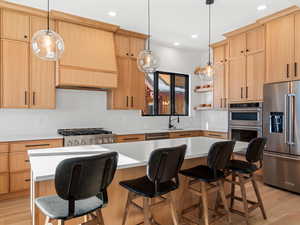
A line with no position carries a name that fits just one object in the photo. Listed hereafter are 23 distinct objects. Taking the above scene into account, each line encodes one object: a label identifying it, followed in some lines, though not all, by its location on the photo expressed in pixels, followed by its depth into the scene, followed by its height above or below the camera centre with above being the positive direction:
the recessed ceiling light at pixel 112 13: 3.37 +1.71
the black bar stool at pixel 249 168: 2.22 -0.65
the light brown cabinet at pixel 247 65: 3.80 +0.97
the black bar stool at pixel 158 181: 1.50 -0.60
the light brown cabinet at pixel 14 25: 3.15 +1.42
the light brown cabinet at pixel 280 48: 3.28 +1.11
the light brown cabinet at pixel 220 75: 4.61 +0.88
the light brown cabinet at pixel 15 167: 2.95 -0.84
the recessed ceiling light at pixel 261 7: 3.14 +1.69
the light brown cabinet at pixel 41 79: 3.36 +0.57
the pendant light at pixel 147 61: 2.82 +0.74
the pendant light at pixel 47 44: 2.03 +0.71
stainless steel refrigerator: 3.14 -0.36
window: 5.11 +0.50
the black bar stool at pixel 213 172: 1.90 -0.63
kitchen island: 1.59 -0.41
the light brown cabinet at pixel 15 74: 3.15 +0.63
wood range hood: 3.47 +1.08
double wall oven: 3.75 -0.16
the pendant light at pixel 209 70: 3.16 +0.68
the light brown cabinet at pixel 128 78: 4.18 +0.76
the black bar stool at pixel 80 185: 1.12 -0.44
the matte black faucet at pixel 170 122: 5.19 -0.27
